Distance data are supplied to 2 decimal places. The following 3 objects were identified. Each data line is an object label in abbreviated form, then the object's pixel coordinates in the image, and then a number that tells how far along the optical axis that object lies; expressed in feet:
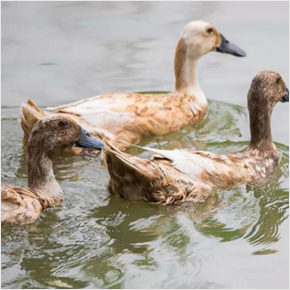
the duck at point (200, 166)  34.14
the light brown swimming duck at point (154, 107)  38.96
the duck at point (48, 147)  34.45
